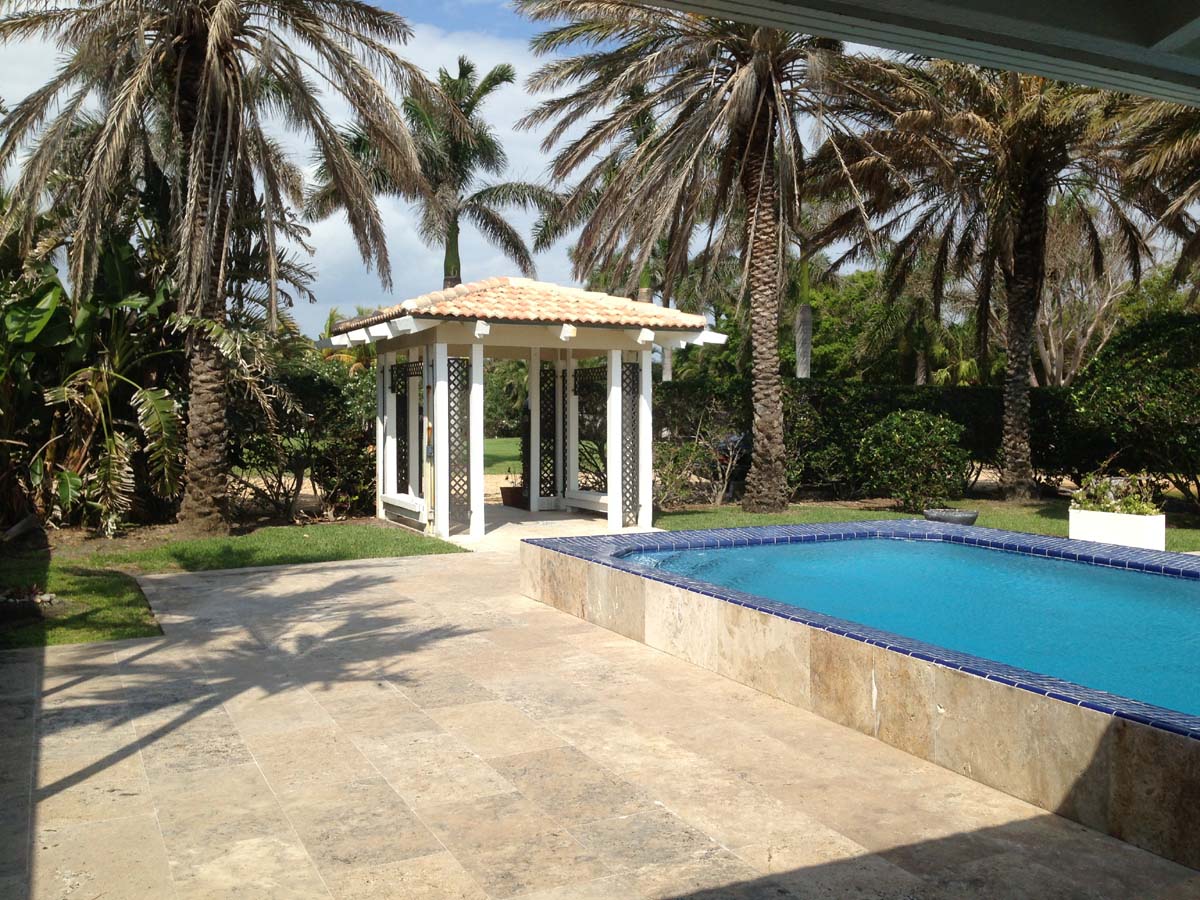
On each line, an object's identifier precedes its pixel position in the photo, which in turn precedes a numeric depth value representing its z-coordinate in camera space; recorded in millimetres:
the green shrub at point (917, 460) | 18047
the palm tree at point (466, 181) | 33163
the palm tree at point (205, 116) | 13859
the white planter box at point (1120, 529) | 13609
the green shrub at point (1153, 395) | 15703
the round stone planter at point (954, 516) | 15008
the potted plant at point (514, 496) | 18578
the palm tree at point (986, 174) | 17234
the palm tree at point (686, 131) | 16234
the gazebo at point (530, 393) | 14727
